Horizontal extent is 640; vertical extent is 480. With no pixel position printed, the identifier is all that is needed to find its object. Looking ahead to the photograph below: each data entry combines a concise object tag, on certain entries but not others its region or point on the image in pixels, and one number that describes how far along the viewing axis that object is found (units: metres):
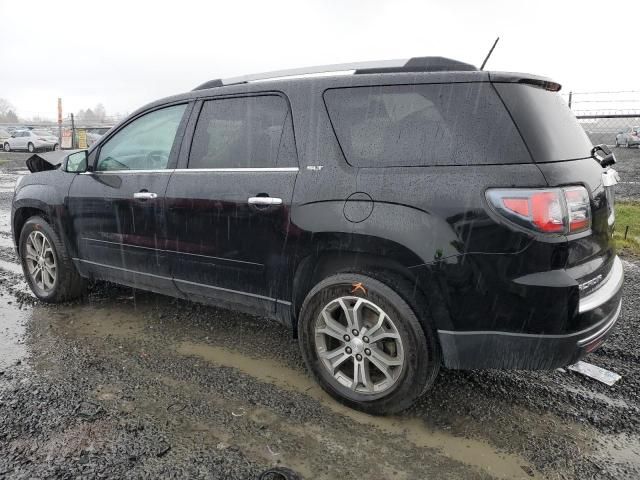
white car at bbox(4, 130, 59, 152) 29.59
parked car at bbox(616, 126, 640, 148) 26.95
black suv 2.29
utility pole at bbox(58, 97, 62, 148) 25.56
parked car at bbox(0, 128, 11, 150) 31.47
